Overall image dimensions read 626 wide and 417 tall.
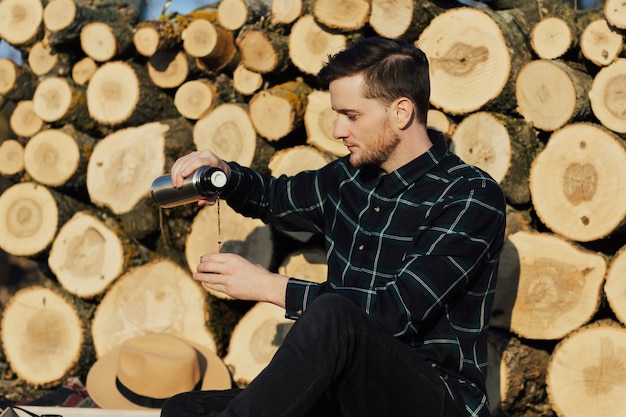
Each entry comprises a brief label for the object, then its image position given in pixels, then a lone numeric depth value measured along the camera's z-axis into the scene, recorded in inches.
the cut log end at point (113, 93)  178.5
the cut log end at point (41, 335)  177.0
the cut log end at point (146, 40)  172.7
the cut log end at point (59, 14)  187.2
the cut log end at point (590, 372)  129.0
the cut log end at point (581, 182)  128.0
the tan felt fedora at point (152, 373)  143.3
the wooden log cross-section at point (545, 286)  131.0
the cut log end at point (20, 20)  195.3
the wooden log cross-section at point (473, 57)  140.0
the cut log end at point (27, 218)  183.5
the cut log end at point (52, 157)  182.5
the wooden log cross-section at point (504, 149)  137.3
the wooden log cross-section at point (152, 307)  163.2
